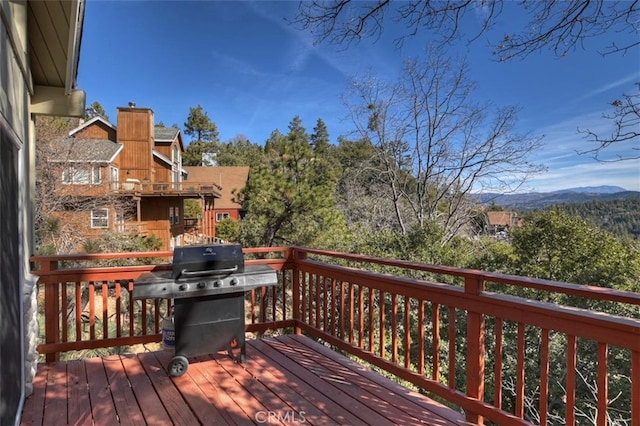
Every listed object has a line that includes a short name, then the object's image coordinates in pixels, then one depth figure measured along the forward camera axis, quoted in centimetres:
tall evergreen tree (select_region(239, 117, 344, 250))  980
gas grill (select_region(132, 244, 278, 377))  263
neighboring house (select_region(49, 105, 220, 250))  1052
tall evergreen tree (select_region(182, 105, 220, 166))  2947
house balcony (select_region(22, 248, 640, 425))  174
